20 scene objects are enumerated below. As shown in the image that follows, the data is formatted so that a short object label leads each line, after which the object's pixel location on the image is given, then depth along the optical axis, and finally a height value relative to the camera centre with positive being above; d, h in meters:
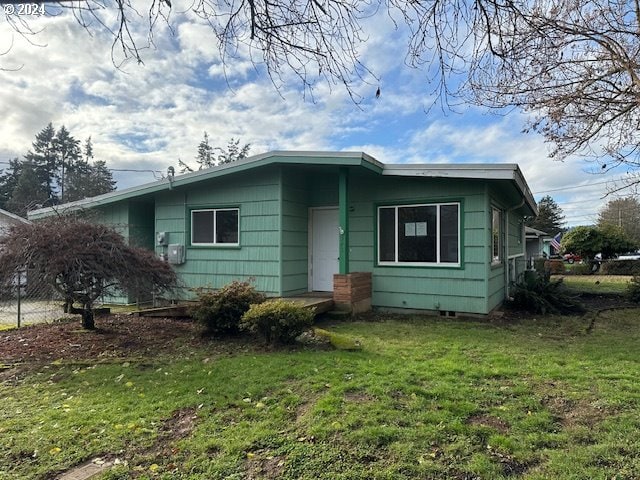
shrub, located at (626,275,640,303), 10.91 -1.02
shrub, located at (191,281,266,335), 6.36 -0.84
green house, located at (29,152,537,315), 8.24 +0.59
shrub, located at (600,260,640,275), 23.36 -0.83
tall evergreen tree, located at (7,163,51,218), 33.69 +5.53
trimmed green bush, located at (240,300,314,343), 5.69 -0.91
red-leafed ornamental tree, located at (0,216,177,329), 5.96 -0.11
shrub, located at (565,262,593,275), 24.47 -0.98
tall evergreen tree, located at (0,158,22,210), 36.19 +6.67
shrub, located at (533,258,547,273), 21.32 -0.55
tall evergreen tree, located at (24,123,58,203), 37.44 +8.74
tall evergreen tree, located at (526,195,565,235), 47.19 +4.11
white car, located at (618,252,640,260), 32.85 -0.21
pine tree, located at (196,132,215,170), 43.97 +10.55
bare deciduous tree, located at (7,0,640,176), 2.66 +1.54
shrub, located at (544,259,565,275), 24.52 -0.85
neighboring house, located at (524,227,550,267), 24.64 +0.70
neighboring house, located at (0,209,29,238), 6.46 +0.42
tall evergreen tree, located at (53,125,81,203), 39.03 +9.63
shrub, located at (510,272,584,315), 9.20 -1.05
